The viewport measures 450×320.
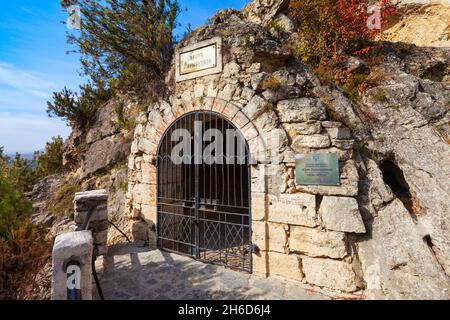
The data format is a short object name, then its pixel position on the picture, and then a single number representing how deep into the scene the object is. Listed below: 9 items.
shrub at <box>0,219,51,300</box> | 2.48
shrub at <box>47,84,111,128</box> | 7.44
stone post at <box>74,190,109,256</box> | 3.89
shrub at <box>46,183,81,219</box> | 6.30
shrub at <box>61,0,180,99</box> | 5.66
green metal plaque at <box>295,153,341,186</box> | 3.31
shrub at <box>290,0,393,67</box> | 5.30
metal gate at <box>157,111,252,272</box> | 4.21
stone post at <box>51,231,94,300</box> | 2.28
